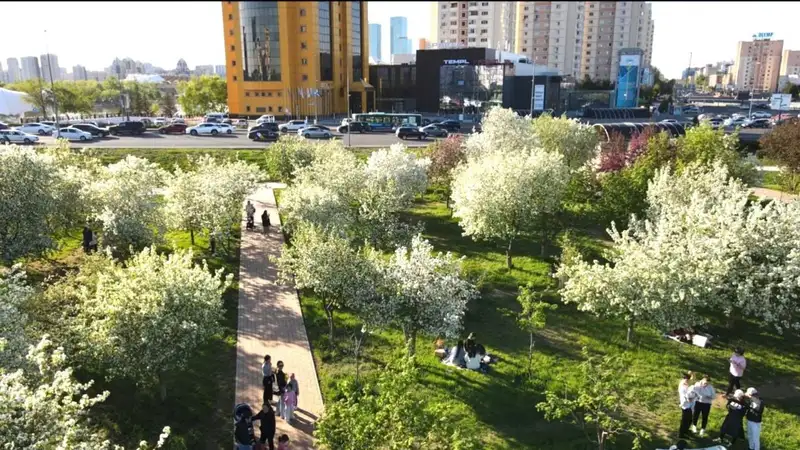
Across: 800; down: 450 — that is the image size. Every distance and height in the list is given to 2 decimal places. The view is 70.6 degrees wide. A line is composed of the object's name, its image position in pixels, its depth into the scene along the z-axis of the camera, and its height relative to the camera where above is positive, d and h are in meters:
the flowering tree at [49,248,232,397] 12.36 -4.74
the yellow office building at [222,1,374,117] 74.31 +6.17
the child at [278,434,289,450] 11.30 -6.69
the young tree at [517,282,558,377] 14.91 -5.56
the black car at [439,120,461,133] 62.56 -2.48
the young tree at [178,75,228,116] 83.06 +1.30
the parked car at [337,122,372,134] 62.28 -2.63
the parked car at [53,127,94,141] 51.50 -2.74
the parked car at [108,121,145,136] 57.12 -2.46
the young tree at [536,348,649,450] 10.83 -5.85
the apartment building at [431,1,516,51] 121.44 +17.05
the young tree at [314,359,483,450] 9.00 -5.18
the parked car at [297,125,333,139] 55.59 -2.92
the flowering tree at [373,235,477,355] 14.18 -4.78
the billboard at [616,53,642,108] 94.25 +3.63
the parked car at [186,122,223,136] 58.06 -2.62
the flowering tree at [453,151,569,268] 21.38 -3.46
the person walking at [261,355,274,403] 13.69 -6.53
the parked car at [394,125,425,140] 56.12 -2.87
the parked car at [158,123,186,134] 58.88 -2.54
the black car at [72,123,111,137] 54.12 -2.43
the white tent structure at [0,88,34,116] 71.62 +0.08
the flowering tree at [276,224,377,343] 14.97 -4.46
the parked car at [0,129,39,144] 47.69 -2.78
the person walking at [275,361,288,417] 13.32 -6.53
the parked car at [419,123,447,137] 59.66 -2.95
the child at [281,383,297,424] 13.14 -6.81
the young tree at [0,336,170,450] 7.48 -4.25
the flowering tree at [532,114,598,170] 34.38 -2.20
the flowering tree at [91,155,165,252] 20.72 -3.87
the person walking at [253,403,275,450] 12.05 -6.71
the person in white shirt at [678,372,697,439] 12.77 -6.67
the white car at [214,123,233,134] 59.22 -2.57
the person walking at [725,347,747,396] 14.02 -6.43
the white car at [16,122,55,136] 56.69 -2.50
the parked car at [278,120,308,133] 59.97 -2.42
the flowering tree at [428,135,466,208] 31.38 -3.18
